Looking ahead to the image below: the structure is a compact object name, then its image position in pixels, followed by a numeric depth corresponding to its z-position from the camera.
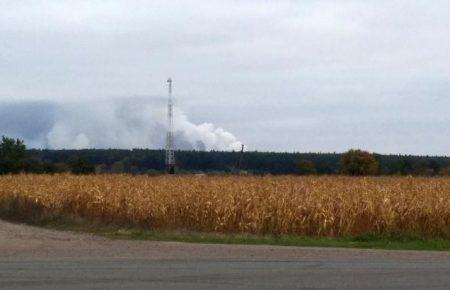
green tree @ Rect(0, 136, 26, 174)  88.38
